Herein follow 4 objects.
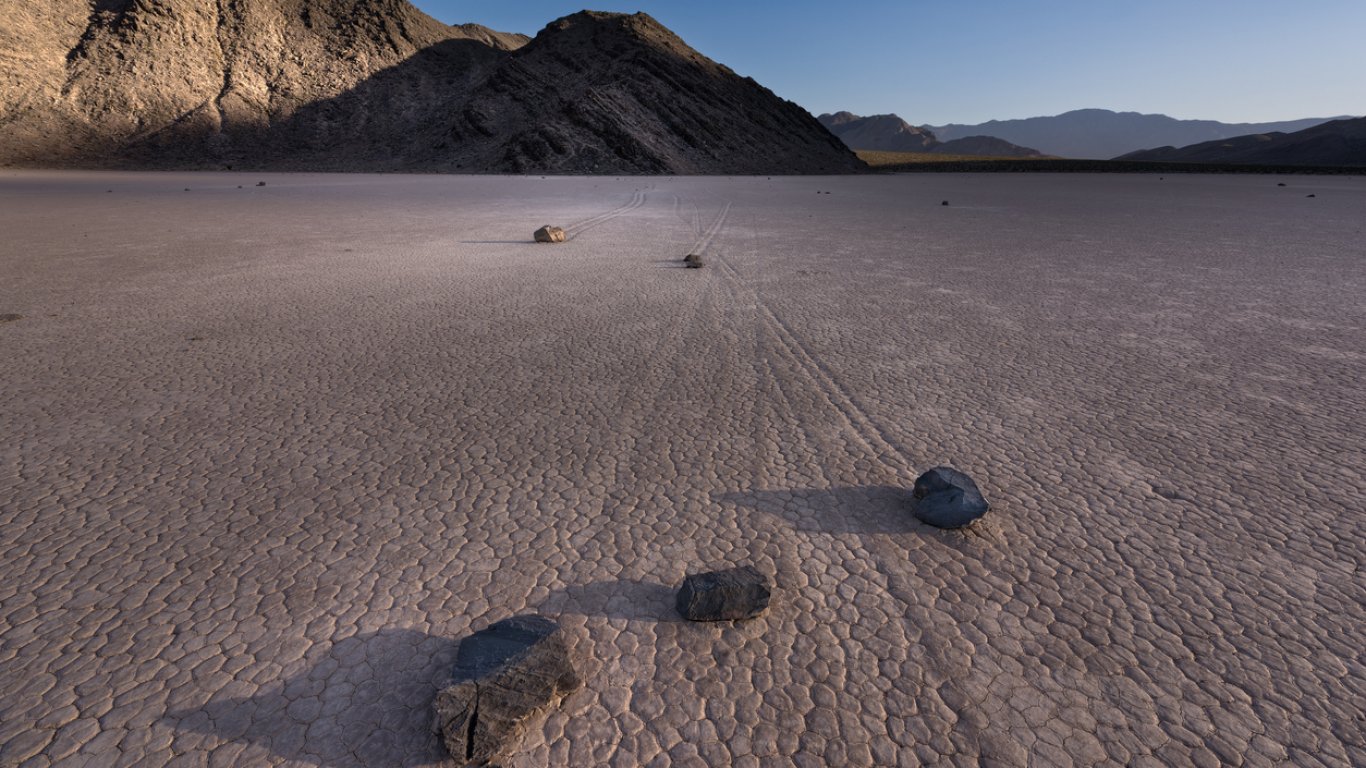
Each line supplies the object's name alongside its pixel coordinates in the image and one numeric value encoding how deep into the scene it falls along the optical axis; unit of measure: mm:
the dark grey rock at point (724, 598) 1955
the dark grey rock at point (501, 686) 1505
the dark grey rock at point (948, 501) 2398
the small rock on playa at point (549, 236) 9445
